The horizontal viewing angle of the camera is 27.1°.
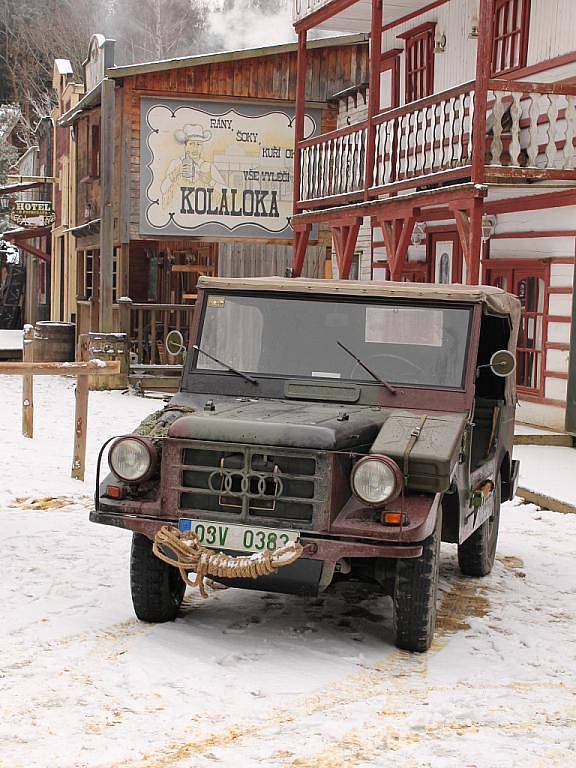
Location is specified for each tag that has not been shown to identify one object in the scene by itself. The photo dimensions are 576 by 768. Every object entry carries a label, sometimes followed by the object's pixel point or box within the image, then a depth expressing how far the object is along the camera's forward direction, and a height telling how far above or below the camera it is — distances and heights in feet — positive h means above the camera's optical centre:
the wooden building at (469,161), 42.93 +4.94
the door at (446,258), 55.47 +1.26
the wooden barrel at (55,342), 77.51 -4.56
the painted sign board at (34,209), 105.91 +5.56
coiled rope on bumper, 18.54 -4.41
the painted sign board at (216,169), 68.08 +6.28
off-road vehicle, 18.79 -2.66
